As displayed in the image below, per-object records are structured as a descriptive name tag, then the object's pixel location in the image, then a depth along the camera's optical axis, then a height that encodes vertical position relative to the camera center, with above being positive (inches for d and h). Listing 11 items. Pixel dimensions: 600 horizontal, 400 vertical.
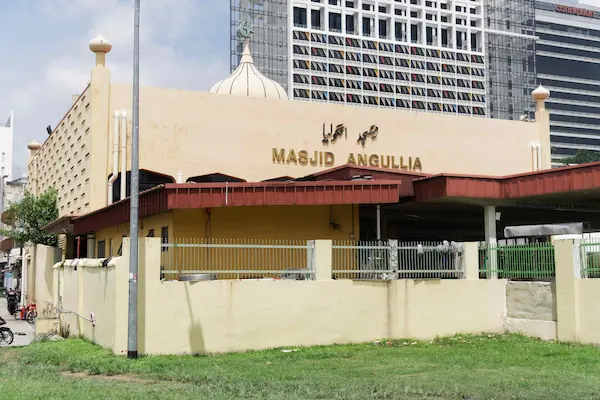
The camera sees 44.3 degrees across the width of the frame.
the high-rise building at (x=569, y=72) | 5639.8 +1481.8
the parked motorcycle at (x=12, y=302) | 1288.1 -63.7
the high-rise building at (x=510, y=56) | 5305.1 +1505.1
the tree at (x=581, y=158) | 4466.0 +640.8
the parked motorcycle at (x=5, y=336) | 758.9 -73.5
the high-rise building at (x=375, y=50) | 4709.6 +1426.9
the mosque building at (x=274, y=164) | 748.6 +144.5
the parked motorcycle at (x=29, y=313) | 1160.2 -75.1
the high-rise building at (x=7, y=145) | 3668.8 +611.9
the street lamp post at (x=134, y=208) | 577.9 +45.1
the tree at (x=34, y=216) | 1204.5 +80.1
